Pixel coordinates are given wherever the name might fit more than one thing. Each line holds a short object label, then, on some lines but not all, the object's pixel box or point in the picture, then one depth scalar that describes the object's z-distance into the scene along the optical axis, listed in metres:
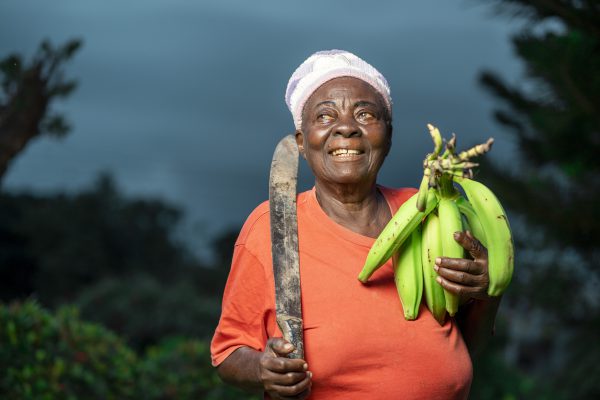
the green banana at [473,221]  2.79
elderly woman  2.71
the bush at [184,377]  6.31
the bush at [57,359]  5.14
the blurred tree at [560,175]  6.95
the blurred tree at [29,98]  5.05
